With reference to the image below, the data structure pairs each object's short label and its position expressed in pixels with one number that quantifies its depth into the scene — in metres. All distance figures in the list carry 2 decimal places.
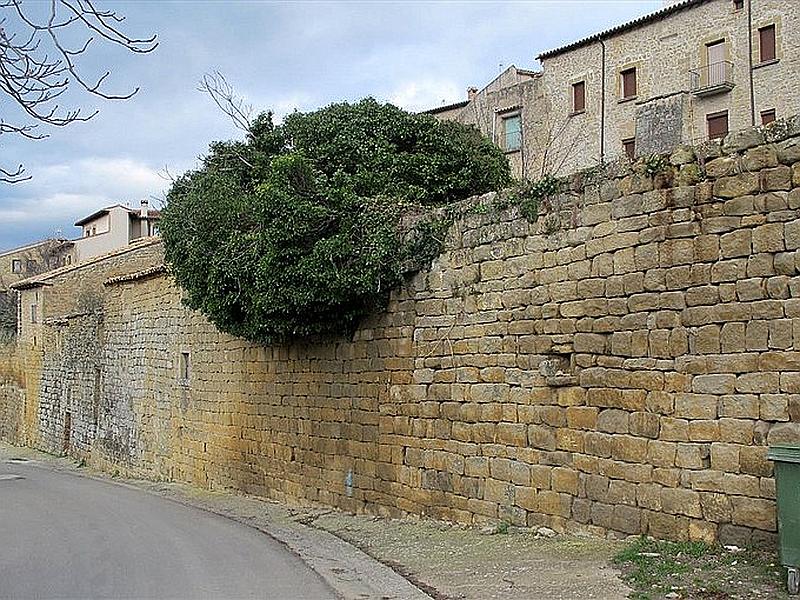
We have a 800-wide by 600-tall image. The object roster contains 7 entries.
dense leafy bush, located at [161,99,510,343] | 12.35
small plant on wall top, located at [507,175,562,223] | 9.95
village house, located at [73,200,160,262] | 55.50
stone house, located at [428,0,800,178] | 28.56
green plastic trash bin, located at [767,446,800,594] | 6.38
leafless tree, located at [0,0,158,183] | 5.42
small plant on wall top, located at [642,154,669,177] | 8.53
